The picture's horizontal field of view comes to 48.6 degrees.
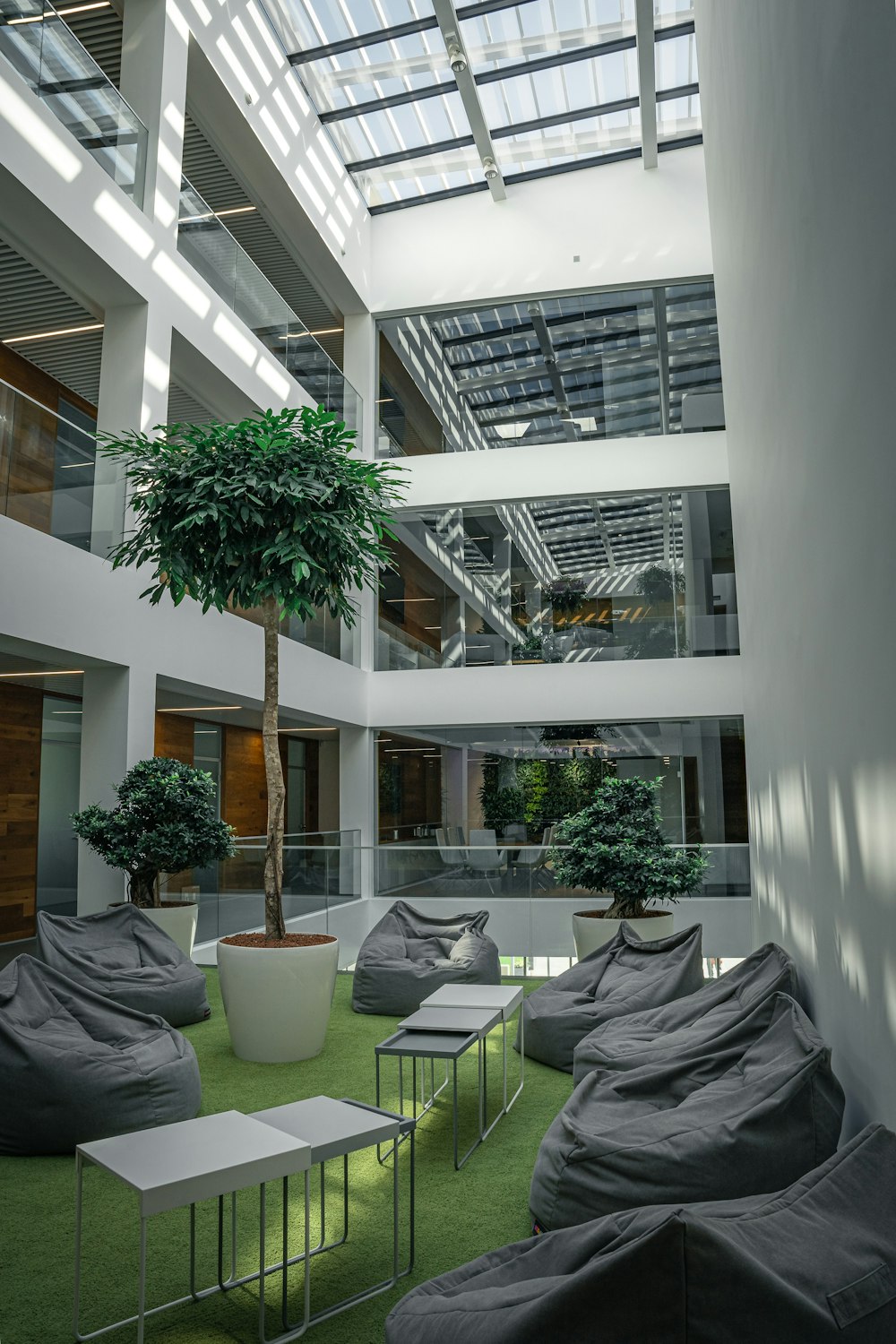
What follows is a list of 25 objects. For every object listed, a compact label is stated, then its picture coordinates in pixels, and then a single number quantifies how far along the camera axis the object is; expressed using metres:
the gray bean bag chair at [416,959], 7.45
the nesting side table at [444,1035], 4.09
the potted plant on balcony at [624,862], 8.23
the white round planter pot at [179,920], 8.20
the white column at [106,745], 8.52
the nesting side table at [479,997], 5.03
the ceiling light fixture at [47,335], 10.53
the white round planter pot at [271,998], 6.05
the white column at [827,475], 3.03
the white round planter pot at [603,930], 8.43
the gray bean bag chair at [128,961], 6.11
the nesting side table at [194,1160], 2.54
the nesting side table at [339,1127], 2.95
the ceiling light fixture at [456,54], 11.64
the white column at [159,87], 9.44
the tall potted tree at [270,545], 6.08
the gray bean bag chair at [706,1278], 1.86
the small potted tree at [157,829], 7.80
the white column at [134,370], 9.08
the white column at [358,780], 14.56
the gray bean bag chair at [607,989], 5.75
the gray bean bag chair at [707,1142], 3.14
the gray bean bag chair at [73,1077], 4.33
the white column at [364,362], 15.13
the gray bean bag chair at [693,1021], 4.31
